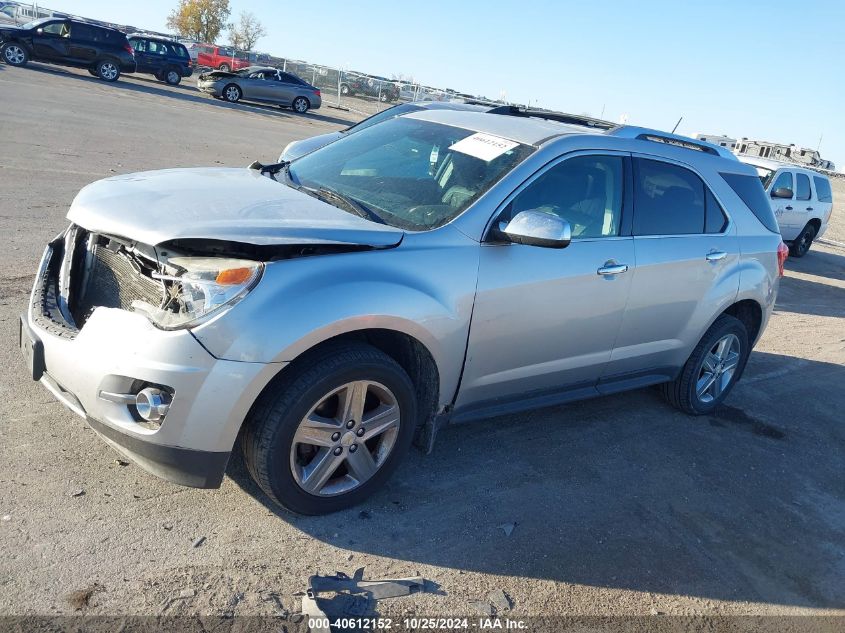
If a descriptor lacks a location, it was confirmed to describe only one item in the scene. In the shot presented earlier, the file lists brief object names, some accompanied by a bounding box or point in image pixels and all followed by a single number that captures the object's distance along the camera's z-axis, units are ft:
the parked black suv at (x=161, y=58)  94.84
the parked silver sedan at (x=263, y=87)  90.22
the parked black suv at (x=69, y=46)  78.89
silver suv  9.98
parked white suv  44.78
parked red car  138.16
